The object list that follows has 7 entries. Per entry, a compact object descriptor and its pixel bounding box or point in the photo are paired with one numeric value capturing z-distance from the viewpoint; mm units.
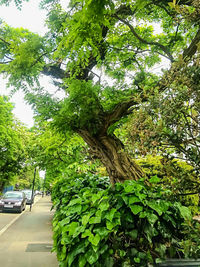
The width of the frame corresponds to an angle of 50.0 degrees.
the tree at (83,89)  4176
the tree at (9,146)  16516
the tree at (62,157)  8500
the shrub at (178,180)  2324
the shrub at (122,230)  2834
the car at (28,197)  25275
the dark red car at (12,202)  15664
